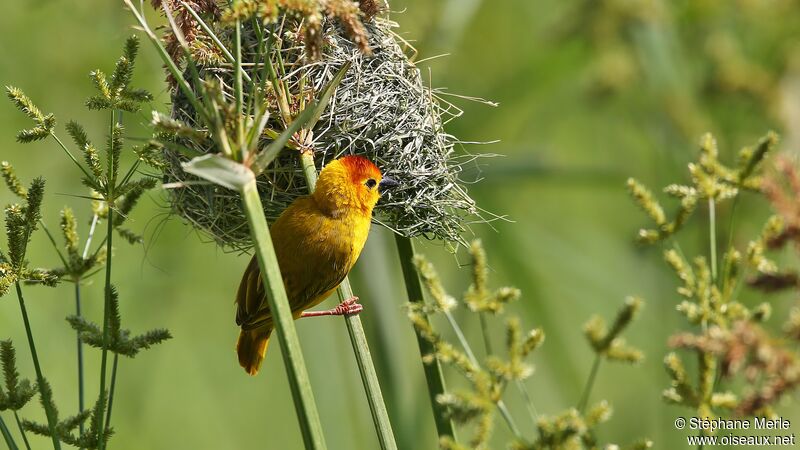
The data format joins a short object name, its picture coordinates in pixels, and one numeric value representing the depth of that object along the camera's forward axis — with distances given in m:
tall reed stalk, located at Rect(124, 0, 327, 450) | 3.89
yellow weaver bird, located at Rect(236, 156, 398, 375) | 6.30
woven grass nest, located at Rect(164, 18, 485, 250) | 6.43
